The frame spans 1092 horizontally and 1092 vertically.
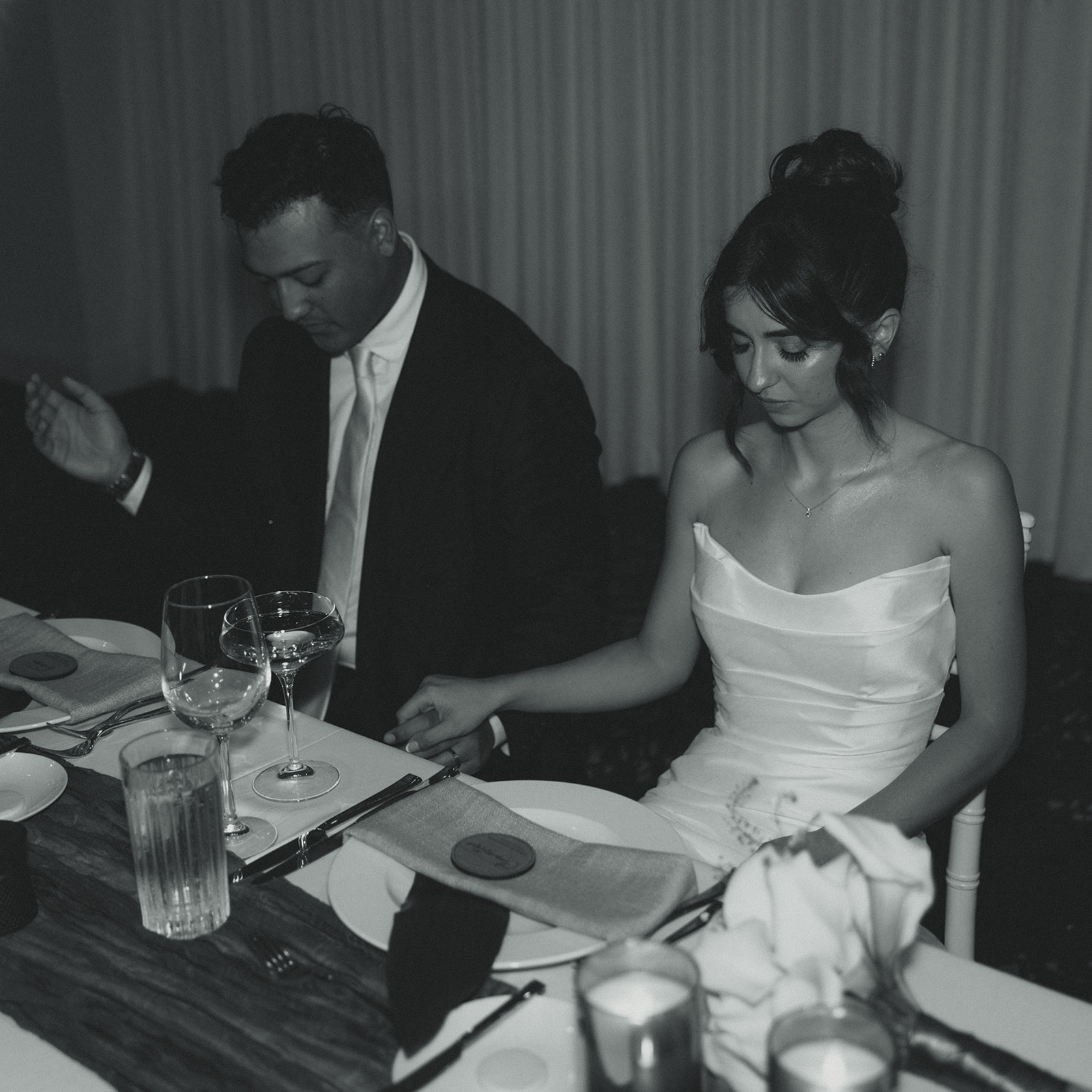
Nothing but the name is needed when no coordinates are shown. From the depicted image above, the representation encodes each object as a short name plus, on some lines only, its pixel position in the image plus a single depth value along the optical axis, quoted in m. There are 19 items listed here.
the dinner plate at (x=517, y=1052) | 0.94
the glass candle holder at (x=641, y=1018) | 0.75
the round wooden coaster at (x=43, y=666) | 1.73
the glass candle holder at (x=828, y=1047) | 0.70
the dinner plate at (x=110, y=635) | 1.95
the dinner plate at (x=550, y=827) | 1.09
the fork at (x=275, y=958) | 1.08
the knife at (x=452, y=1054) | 0.92
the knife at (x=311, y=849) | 1.24
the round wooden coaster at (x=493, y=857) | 1.18
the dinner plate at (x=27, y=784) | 1.38
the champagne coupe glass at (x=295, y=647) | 1.45
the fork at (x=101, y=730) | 1.52
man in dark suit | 2.30
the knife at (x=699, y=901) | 1.14
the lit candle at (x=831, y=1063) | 0.70
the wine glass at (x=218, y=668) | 1.29
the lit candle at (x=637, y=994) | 0.78
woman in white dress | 1.74
